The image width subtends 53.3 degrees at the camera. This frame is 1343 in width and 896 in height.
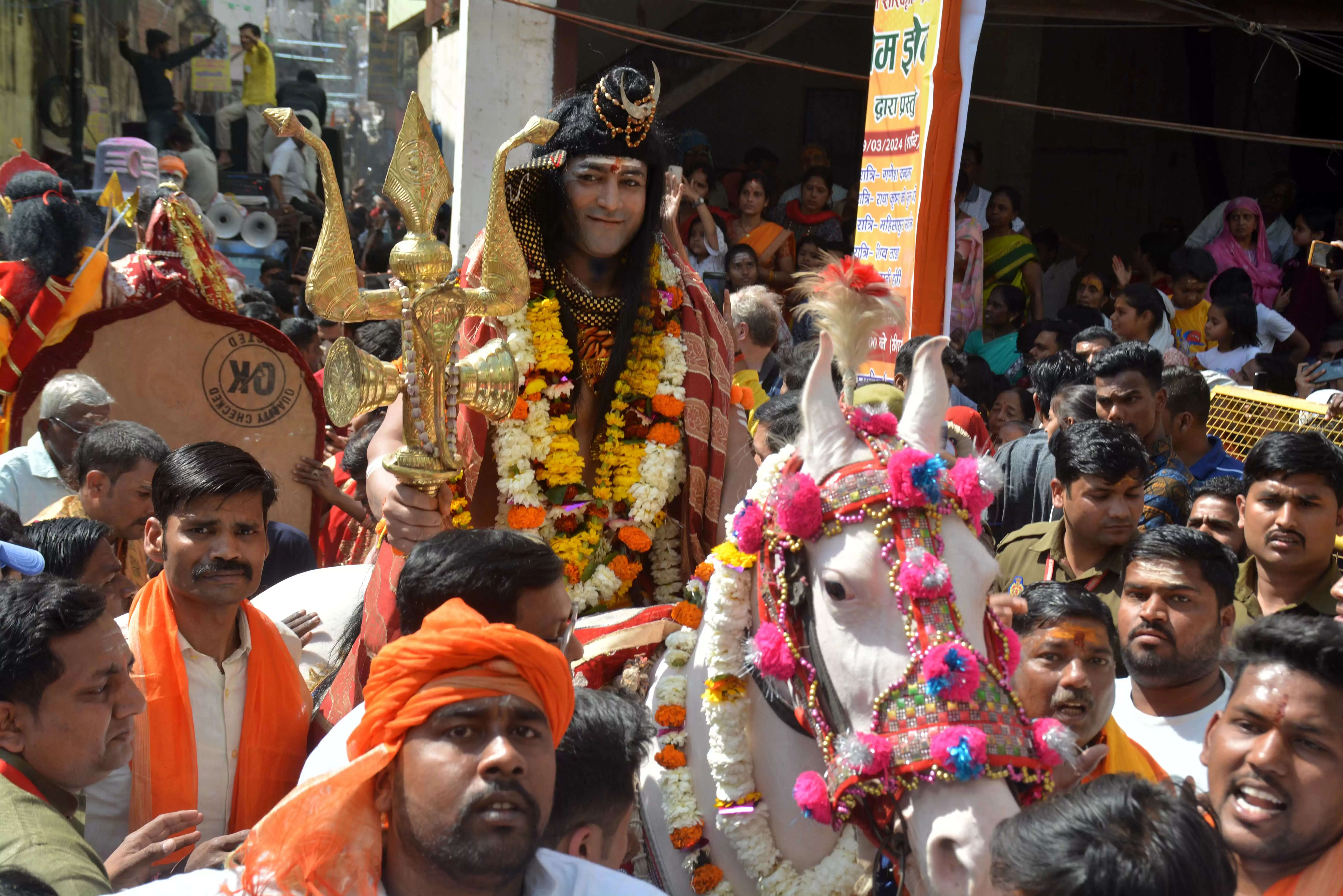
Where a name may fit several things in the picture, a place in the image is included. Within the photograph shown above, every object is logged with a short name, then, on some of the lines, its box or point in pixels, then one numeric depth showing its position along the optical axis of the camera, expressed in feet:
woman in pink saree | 34.40
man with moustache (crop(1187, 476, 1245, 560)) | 16.30
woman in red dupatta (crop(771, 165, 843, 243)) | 37.47
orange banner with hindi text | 22.29
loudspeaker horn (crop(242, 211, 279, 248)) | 45.44
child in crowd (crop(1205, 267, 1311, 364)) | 30.45
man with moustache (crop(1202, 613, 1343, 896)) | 8.44
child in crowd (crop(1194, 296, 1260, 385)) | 28.02
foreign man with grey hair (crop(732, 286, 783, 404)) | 25.64
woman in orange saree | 34.91
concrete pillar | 36.06
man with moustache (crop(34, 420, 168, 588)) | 15.28
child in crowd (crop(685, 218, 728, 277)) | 34.99
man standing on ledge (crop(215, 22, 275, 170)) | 57.88
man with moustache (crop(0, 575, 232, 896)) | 9.18
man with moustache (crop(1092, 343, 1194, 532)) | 18.71
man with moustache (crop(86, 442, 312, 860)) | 10.92
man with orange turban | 7.57
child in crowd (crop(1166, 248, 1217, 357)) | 30.86
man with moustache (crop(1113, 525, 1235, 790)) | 12.52
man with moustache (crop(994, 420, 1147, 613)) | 15.67
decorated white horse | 8.37
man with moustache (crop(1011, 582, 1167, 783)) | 11.09
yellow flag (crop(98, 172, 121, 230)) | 26.81
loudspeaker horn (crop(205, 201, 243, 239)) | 45.09
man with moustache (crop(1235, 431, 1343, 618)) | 14.60
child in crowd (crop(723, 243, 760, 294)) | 33.73
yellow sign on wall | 70.23
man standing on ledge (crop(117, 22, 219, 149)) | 50.47
